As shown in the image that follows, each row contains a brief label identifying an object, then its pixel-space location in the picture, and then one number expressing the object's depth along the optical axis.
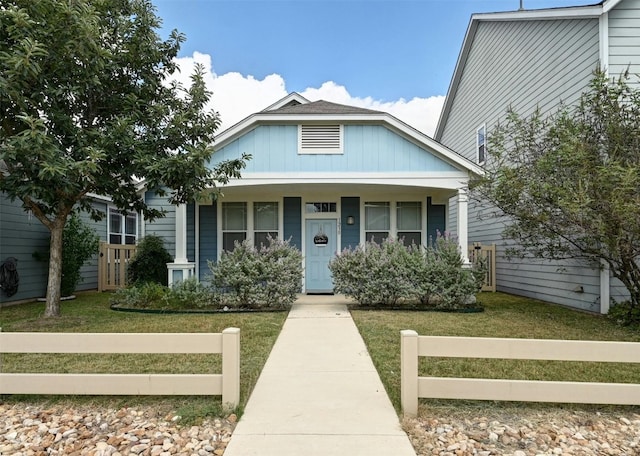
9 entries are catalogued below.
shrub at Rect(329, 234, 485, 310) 8.23
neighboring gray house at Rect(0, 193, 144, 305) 9.33
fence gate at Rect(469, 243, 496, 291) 12.06
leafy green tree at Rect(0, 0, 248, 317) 5.80
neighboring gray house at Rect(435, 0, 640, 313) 7.50
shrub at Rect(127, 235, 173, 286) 10.36
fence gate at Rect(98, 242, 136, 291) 12.17
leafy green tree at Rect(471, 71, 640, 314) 5.82
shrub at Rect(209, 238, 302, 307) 8.16
